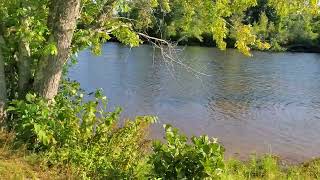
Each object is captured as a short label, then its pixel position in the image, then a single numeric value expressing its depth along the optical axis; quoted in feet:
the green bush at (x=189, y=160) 18.83
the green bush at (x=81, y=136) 21.30
